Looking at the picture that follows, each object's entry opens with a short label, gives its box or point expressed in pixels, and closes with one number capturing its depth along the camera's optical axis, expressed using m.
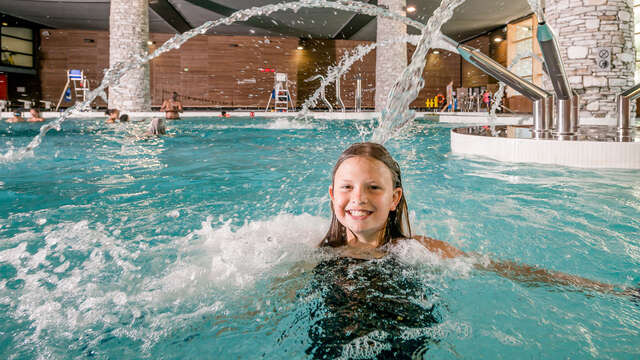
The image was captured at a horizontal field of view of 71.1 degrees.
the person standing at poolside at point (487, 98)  18.33
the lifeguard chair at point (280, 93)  20.45
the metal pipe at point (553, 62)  3.73
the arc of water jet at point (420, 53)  3.86
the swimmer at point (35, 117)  12.96
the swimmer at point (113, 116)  11.98
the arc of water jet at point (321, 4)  4.19
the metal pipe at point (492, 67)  4.11
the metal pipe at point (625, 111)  4.65
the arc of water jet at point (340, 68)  22.94
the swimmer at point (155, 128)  8.90
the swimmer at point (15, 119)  12.80
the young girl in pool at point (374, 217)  1.68
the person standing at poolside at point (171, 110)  14.15
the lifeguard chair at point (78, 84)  19.53
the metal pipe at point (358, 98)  16.05
